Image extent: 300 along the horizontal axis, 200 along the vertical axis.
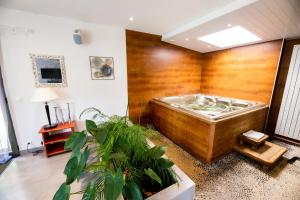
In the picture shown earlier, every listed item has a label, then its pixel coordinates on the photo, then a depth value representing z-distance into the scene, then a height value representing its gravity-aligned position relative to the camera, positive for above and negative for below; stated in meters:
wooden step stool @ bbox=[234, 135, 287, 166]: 1.99 -1.23
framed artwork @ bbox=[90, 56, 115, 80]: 2.76 +0.11
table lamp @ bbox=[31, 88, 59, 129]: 2.11 -0.36
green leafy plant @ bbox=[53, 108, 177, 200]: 0.71 -0.54
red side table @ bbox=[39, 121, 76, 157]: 2.26 -1.16
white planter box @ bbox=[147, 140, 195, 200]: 0.88 -0.81
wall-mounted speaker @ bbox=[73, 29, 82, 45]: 2.42 +0.67
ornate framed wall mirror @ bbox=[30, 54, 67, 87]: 2.31 +0.04
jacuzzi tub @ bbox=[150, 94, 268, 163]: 2.05 -0.89
